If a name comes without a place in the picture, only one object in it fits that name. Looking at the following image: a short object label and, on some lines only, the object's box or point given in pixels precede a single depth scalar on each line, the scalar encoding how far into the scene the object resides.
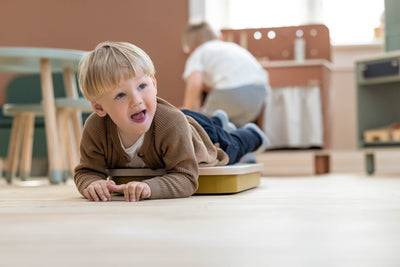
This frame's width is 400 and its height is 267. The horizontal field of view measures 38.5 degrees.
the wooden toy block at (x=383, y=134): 3.14
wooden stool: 2.72
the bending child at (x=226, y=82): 2.95
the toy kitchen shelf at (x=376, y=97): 3.15
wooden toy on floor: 1.56
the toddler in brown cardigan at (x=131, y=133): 1.37
